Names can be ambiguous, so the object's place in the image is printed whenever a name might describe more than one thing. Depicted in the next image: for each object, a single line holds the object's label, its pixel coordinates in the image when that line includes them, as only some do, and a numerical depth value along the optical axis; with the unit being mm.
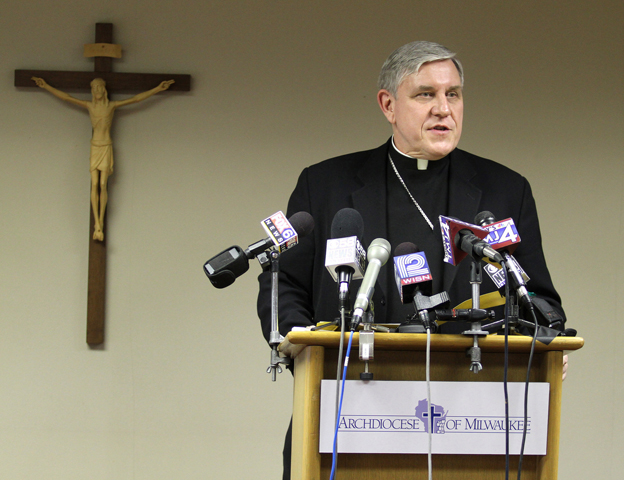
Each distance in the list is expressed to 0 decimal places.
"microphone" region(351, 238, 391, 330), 4342
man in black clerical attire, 5129
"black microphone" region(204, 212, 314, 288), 4595
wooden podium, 4427
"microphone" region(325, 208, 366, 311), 4403
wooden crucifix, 9075
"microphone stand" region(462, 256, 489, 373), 4407
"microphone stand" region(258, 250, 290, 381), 4632
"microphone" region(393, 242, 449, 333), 4460
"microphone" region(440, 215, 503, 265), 4427
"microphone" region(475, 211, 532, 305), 4425
